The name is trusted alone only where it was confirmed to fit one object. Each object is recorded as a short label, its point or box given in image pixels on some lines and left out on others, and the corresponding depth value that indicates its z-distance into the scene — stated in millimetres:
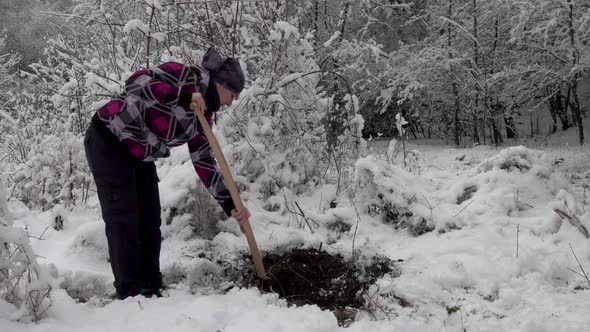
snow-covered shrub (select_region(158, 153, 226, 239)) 3604
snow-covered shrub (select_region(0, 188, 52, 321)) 2115
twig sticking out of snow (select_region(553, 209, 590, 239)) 3039
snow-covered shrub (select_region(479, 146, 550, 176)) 4043
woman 2398
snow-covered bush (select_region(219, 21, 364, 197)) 4348
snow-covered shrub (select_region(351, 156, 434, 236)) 3639
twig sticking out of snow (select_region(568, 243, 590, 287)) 2520
